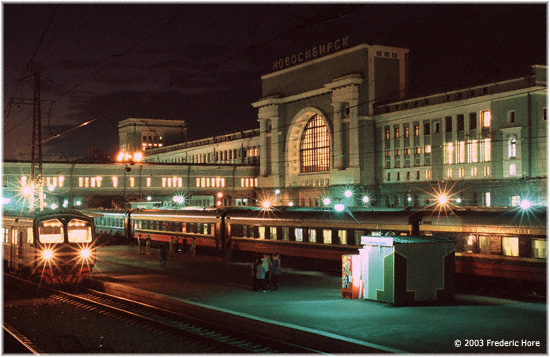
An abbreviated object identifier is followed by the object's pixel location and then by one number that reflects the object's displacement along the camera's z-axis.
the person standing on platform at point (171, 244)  39.22
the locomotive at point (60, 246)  23.14
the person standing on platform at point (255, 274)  21.28
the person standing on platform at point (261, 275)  21.09
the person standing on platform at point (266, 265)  21.46
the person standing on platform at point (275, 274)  21.78
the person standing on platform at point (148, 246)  38.61
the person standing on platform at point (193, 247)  37.43
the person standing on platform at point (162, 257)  29.59
